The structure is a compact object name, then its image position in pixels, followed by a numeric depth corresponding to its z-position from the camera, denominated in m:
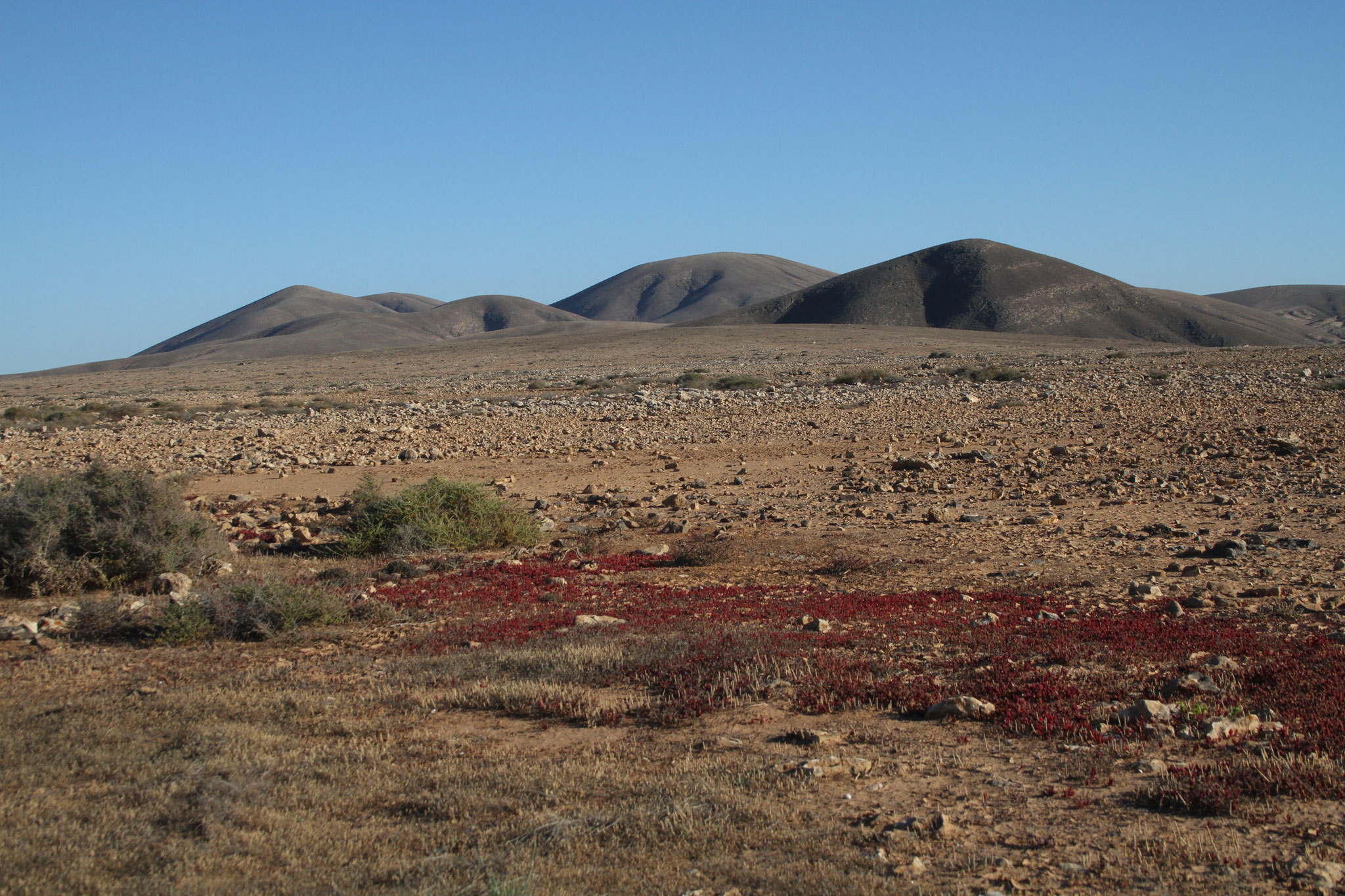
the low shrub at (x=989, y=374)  29.53
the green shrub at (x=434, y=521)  10.73
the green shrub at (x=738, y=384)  30.50
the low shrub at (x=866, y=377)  30.14
